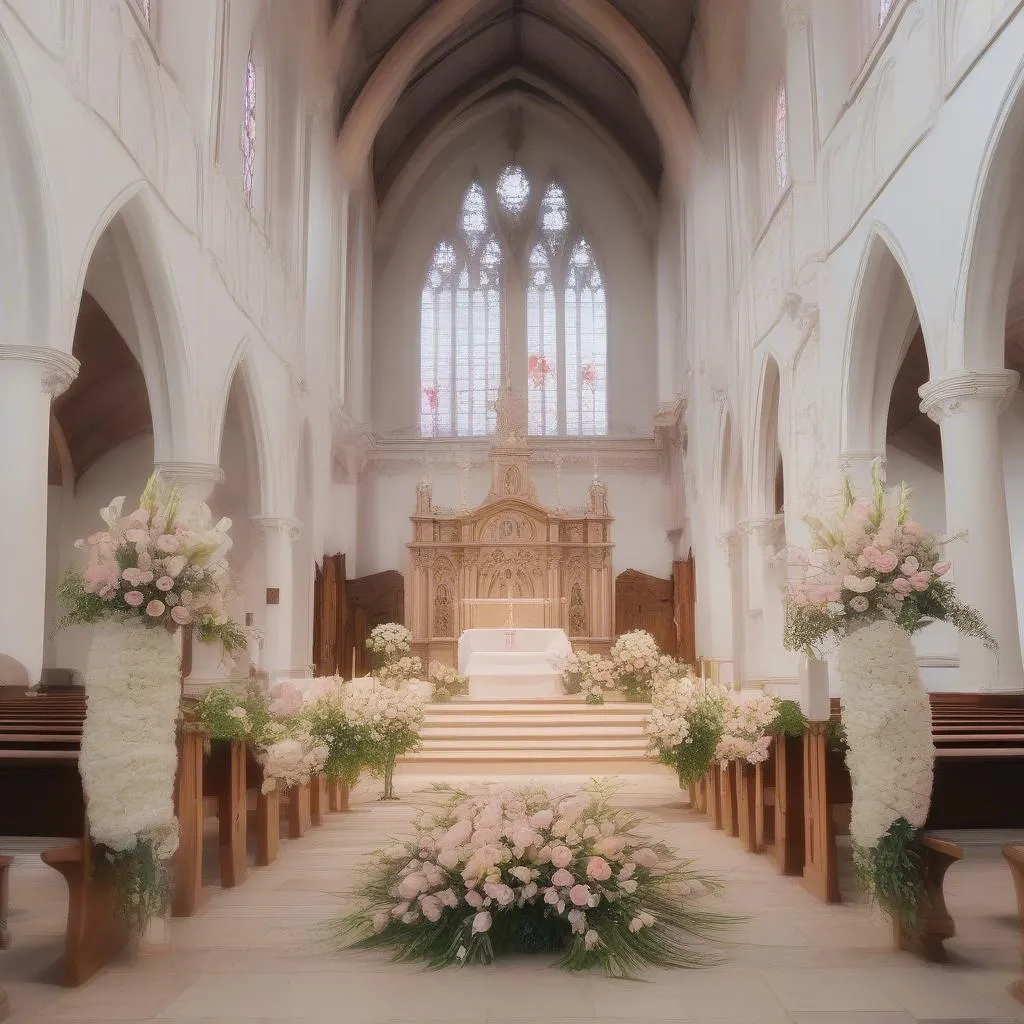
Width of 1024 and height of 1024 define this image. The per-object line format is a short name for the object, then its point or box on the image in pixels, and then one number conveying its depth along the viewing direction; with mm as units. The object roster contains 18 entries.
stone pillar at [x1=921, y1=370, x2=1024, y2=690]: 8016
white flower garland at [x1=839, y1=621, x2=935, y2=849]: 4426
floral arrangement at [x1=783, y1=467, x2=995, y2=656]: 4613
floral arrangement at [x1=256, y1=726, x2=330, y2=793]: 6090
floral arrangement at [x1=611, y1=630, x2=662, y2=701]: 14203
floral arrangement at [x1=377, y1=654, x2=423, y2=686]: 14969
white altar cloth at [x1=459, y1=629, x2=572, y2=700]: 14234
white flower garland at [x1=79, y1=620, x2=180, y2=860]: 4227
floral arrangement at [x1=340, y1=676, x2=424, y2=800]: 7645
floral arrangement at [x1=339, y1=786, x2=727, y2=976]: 4137
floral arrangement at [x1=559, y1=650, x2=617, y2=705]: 13758
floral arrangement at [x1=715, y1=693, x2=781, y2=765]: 6172
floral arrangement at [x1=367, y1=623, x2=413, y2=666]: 15961
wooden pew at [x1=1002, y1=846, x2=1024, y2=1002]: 3676
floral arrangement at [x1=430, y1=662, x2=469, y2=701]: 14289
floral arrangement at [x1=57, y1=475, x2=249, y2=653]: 4469
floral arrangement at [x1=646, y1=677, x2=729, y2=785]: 7504
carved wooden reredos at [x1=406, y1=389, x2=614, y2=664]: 19047
